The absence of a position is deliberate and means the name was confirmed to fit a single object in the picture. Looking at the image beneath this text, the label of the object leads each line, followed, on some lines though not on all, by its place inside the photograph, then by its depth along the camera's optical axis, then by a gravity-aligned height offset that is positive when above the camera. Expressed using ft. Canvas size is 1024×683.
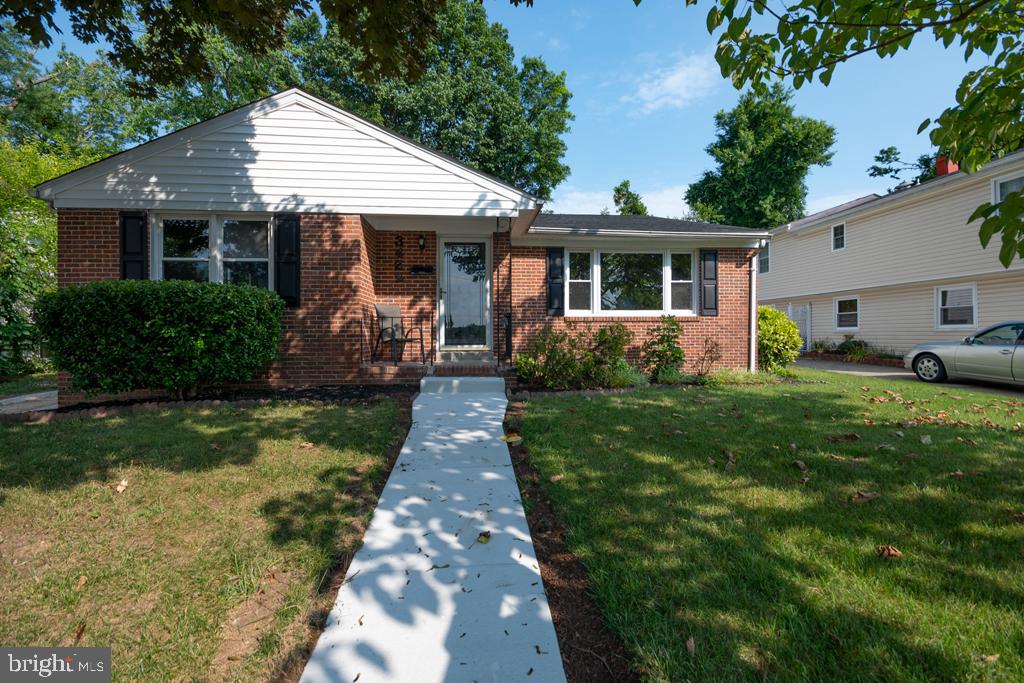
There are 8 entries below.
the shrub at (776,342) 32.37 -0.09
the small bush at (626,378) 24.77 -2.16
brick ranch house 23.22 +7.32
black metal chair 27.58 +0.56
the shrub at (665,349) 28.17 -0.55
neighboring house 40.47 +8.18
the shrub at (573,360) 24.11 -1.08
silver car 27.66 -1.14
